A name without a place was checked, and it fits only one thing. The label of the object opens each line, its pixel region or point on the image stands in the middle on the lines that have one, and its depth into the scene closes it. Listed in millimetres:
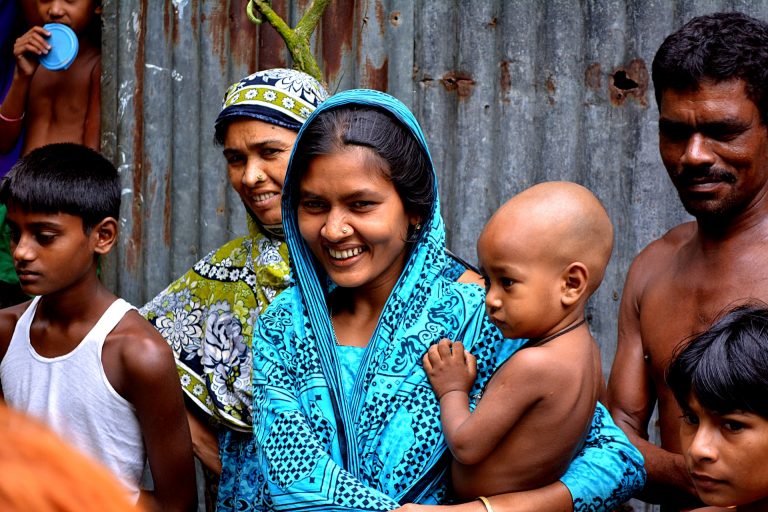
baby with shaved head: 2322
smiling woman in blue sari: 2424
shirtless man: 2699
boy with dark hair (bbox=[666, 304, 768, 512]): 2158
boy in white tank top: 2920
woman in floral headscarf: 3203
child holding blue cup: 4098
